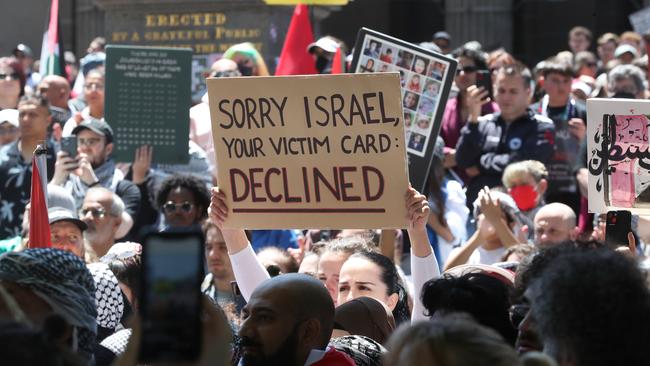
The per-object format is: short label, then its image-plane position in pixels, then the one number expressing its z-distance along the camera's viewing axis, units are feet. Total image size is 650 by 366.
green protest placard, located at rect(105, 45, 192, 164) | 66.49
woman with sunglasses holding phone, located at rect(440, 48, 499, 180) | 67.05
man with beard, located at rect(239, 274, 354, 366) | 30.30
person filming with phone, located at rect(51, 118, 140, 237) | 61.31
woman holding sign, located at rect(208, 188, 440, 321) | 37.01
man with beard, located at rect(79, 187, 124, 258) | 54.49
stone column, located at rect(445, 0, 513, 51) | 128.26
